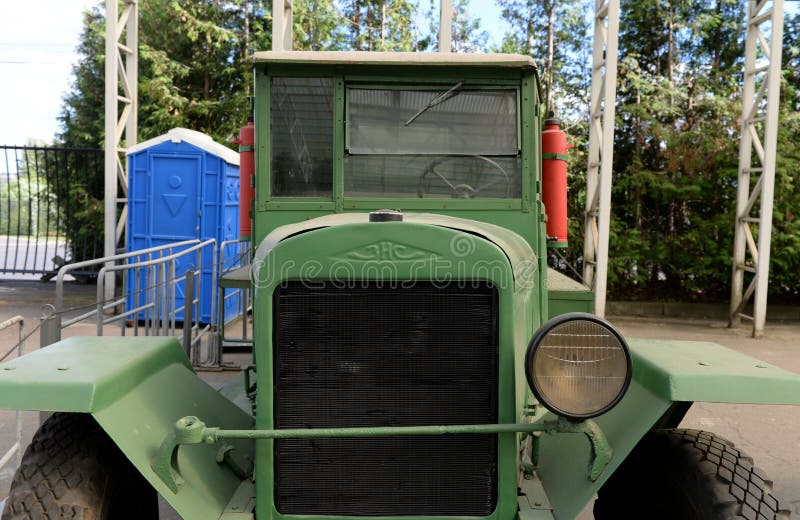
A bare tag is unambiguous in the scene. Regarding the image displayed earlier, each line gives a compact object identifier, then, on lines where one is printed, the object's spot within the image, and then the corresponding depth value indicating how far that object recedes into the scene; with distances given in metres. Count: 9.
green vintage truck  2.44
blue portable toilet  9.66
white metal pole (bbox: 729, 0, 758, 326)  10.18
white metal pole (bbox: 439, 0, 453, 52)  8.15
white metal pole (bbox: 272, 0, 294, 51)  8.62
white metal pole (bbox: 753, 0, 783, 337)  9.48
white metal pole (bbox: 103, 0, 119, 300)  9.78
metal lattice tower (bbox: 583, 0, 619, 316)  9.87
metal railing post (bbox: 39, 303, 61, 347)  3.88
